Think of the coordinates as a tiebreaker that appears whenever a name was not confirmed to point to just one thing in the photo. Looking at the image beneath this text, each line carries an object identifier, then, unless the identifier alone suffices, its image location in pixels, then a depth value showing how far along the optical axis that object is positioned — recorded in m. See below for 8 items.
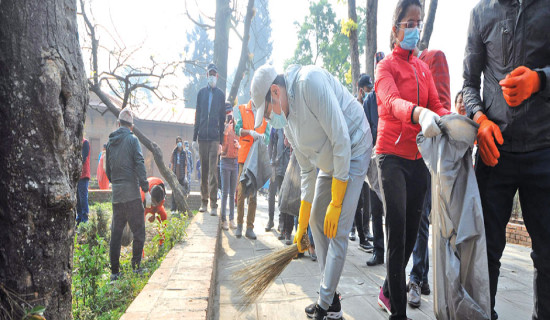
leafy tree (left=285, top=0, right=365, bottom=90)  27.30
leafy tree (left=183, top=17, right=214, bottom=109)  43.09
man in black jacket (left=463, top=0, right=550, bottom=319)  1.55
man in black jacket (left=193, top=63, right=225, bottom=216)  5.68
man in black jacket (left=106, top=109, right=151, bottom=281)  4.10
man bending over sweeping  2.08
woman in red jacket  2.09
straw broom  2.50
